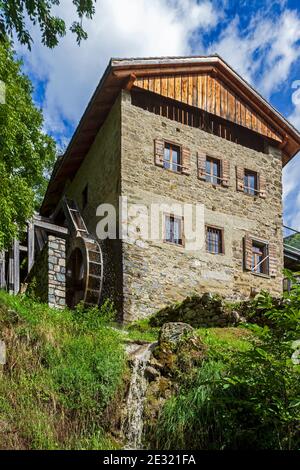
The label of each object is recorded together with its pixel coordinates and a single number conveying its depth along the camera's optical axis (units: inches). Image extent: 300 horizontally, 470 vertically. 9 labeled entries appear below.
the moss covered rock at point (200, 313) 594.9
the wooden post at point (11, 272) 671.8
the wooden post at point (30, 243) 747.4
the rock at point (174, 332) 416.8
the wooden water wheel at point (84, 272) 670.5
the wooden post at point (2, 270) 740.5
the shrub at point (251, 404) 318.3
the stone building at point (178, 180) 675.4
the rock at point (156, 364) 400.2
